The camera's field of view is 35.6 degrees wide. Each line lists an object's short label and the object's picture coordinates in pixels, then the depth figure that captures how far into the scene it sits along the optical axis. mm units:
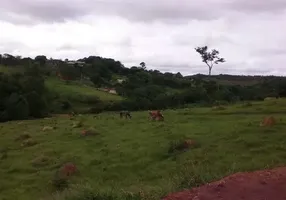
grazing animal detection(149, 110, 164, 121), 39656
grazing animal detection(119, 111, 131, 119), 44828
